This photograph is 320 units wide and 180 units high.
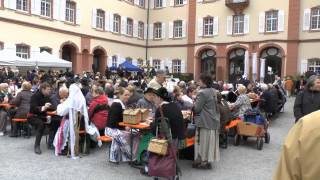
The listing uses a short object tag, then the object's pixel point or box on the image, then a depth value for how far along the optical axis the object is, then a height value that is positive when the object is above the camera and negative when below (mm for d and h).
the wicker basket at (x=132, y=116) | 5057 -657
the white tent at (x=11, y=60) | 11272 +707
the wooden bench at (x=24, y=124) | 7000 -1187
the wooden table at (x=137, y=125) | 4971 -810
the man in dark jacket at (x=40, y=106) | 6381 -637
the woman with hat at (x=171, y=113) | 4415 -512
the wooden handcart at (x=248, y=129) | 6714 -1141
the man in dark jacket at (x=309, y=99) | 4767 -289
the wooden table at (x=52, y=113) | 6298 -767
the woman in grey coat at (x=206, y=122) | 5010 -736
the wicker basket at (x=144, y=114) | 5214 -629
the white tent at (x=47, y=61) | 12144 +741
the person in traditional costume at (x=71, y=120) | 5607 -820
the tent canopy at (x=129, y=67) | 18634 +798
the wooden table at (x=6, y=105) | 7528 -727
